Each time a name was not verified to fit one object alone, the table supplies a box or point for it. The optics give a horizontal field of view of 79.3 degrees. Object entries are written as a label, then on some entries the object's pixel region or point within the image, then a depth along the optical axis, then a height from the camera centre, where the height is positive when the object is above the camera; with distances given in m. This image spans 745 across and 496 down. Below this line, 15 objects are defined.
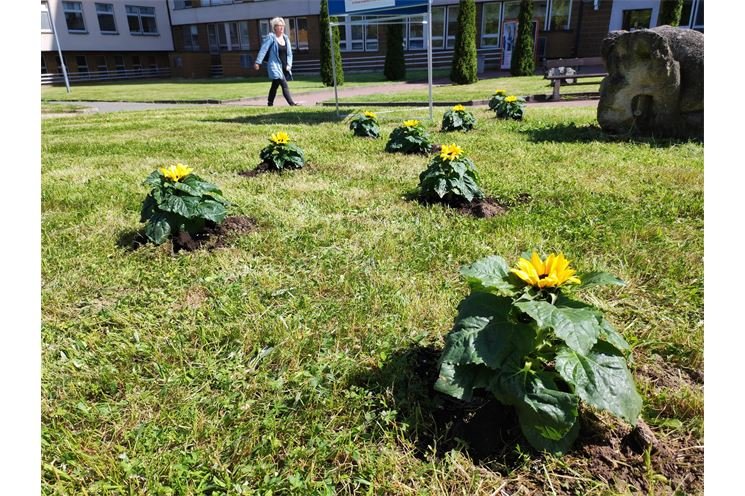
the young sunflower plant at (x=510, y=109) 8.98 -0.52
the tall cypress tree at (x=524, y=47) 20.38 +1.49
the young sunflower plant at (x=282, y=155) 5.59 -0.80
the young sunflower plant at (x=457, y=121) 7.93 -0.63
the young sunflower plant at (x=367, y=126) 7.73 -0.67
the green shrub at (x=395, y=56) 22.58 +1.36
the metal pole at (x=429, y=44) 7.70 +0.69
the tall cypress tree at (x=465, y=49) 18.95 +1.38
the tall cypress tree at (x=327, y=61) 20.88 +1.14
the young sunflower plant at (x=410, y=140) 6.35 -0.75
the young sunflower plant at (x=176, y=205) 3.32 -0.82
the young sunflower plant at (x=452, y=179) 4.12 -0.84
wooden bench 14.31 +0.56
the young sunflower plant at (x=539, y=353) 1.52 -0.93
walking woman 11.05 +0.84
